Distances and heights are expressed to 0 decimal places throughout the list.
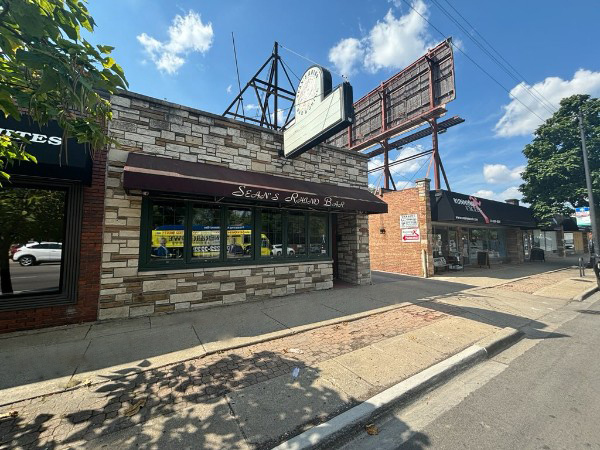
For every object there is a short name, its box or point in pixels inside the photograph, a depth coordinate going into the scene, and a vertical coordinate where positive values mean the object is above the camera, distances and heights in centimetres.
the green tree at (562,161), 1761 +554
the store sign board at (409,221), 1259 +114
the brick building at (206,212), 570 +92
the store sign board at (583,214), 1672 +177
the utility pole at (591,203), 1275 +189
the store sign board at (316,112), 573 +321
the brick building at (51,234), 484 +32
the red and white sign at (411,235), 1256 +46
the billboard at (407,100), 1298 +834
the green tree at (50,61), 224 +183
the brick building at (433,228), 1245 +86
